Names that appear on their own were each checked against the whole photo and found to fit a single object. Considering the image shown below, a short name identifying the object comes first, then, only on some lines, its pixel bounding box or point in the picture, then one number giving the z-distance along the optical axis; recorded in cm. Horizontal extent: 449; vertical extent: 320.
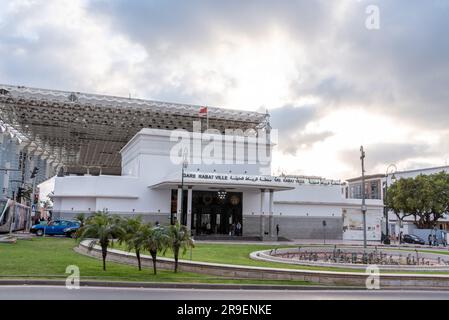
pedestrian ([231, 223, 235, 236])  4356
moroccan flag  4790
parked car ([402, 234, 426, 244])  4684
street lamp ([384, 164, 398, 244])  4178
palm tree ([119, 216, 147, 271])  1590
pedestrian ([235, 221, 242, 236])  4378
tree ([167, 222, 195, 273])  1625
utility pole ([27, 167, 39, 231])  4316
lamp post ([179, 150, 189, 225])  4069
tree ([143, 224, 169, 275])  1571
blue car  3712
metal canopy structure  4872
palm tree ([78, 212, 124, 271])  1686
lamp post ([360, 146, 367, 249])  2730
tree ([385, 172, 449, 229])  5397
